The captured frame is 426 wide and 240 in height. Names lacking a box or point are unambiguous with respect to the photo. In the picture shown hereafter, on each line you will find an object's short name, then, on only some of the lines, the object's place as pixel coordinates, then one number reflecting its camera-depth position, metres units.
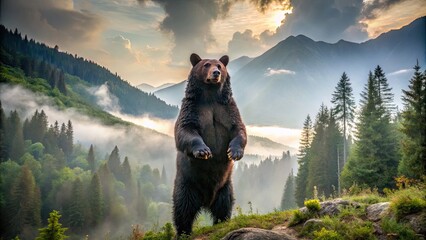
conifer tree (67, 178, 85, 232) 90.19
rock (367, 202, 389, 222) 6.79
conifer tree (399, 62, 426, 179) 18.77
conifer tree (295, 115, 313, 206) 48.84
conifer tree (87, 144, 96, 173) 152.75
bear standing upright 6.96
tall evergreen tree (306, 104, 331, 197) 44.09
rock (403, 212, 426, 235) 5.79
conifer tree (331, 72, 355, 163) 46.94
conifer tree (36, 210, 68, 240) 6.22
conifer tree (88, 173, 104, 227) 92.31
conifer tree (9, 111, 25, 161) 125.00
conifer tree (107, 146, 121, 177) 142.12
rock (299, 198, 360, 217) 7.43
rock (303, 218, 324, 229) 6.56
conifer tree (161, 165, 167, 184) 180.12
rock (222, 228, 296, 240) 5.36
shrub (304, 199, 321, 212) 7.54
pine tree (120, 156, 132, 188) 139.74
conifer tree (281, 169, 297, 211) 64.81
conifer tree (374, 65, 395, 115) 36.22
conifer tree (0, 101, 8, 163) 110.79
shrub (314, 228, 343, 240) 5.62
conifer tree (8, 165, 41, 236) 78.50
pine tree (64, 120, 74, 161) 152.46
